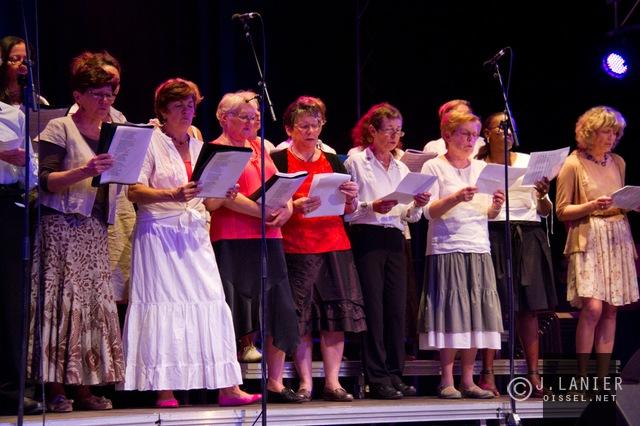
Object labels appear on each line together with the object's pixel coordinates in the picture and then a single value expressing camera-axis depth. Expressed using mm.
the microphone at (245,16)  8174
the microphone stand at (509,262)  9208
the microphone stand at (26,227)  6802
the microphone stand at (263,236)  7795
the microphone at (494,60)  9788
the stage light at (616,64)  13500
